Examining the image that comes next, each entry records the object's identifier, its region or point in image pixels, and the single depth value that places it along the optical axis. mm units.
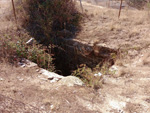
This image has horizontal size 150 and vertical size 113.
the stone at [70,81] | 3248
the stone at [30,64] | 3879
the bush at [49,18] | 5750
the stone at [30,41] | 4862
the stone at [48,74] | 3529
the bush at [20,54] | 3962
